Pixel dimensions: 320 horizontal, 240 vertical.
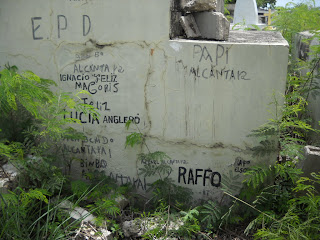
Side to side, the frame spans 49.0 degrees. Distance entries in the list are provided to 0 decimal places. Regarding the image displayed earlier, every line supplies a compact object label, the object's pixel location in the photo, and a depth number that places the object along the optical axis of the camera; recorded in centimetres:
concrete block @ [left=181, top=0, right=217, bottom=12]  374
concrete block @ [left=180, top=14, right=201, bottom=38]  367
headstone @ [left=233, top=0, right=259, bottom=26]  938
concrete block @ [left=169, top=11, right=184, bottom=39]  357
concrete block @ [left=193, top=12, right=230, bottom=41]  365
